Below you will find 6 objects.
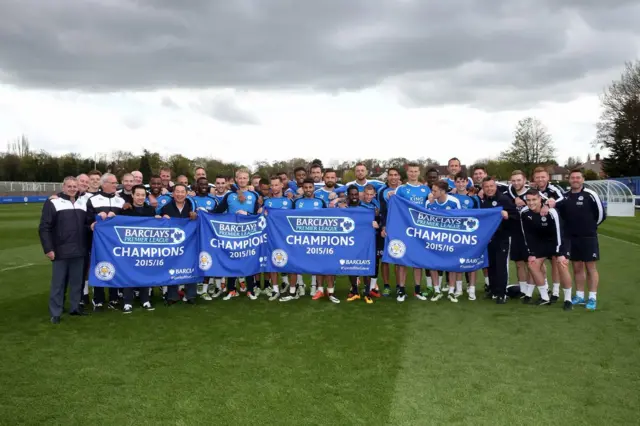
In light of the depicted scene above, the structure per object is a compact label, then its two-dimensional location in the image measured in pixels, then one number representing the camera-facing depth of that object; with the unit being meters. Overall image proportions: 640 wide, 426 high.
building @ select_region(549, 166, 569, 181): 94.81
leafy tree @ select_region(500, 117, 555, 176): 58.56
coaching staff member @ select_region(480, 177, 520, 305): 8.05
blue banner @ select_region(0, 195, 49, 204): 51.17
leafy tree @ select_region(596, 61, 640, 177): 45.07
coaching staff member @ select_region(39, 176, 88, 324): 7.00
